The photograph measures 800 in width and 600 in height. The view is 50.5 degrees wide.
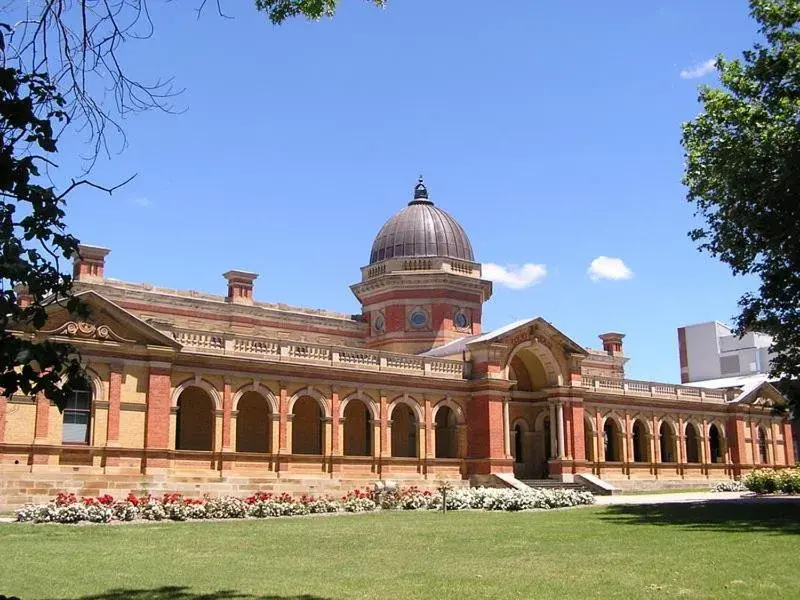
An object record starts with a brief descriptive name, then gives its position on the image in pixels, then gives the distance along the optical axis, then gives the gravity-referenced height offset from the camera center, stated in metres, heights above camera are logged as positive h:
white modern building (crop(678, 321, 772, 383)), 73.56 +8.84
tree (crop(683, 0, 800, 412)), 23.16 +7.97
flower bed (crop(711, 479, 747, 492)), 41.99 -1.63
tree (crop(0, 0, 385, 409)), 5.91 +1.50
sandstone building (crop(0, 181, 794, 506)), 29.50 +2.35
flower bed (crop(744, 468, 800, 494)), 35.66 -1.23
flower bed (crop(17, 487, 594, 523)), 23.59 -1.59
